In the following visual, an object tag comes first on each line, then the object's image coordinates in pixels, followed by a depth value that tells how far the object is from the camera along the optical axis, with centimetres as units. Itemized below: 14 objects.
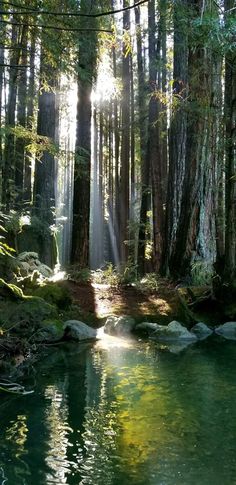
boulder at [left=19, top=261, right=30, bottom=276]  835
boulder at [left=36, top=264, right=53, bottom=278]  859
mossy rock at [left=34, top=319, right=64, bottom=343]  708
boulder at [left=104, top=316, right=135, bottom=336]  817
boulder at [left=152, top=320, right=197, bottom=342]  805
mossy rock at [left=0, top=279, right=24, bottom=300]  749
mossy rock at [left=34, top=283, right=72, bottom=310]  835
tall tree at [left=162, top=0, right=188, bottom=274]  1092
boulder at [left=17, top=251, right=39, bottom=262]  845
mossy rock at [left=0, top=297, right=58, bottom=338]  638
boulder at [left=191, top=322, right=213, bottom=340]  842
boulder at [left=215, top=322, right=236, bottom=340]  845
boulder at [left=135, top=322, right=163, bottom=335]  833
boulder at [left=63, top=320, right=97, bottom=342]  766
